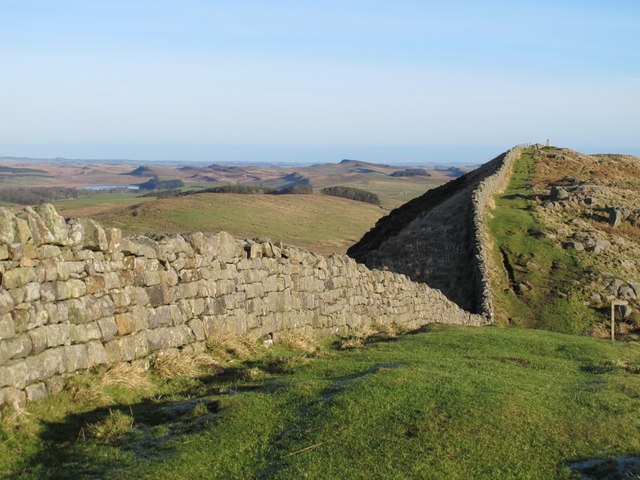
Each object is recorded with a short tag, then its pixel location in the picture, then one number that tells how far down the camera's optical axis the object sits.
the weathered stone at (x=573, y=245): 37.50
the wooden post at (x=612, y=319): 25.95
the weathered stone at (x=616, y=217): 41.44
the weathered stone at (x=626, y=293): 33.28
